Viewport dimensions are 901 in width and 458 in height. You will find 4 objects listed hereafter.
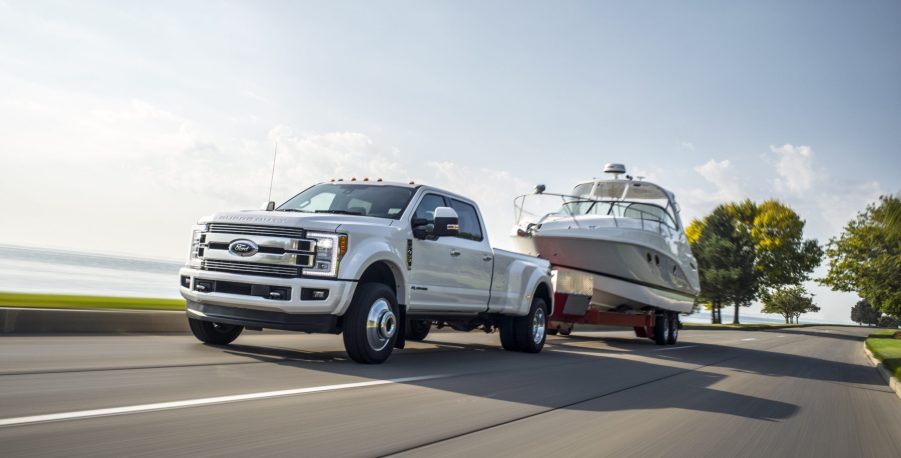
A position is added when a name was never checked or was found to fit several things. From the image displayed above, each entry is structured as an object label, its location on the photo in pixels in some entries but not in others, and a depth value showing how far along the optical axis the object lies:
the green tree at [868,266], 45.84
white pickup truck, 7.95
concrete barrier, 9.91
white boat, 16.62
